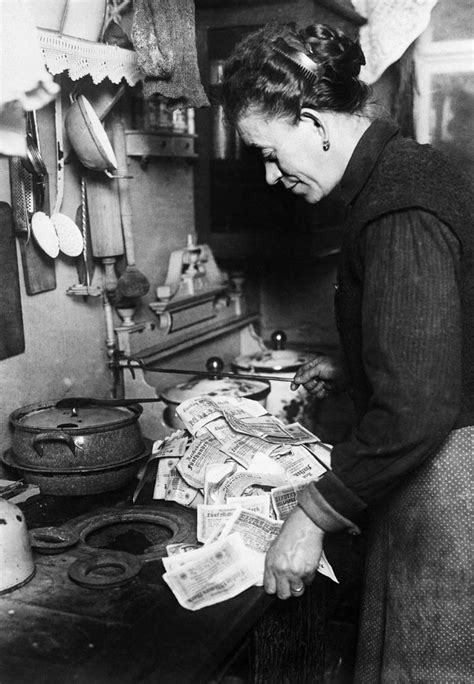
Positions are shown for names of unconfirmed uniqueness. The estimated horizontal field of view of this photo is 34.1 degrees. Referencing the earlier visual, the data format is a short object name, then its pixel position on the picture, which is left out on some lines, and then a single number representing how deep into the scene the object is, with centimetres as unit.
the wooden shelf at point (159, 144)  314
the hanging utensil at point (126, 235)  292
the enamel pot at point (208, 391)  296
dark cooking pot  217
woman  138
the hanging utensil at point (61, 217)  262
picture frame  313
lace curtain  319
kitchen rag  242
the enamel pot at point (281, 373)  351
